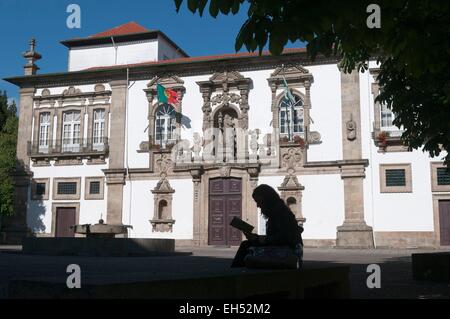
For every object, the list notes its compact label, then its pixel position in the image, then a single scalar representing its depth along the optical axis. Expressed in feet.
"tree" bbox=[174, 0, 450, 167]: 11.32
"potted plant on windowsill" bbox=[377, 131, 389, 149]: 82.74
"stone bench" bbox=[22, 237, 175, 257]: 51.60
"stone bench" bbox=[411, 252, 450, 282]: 32.81
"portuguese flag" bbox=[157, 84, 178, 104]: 91.66
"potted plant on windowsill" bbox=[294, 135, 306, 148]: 86.78
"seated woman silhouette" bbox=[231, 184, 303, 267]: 18.12
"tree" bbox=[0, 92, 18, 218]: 101.60
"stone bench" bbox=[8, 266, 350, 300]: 11.35
